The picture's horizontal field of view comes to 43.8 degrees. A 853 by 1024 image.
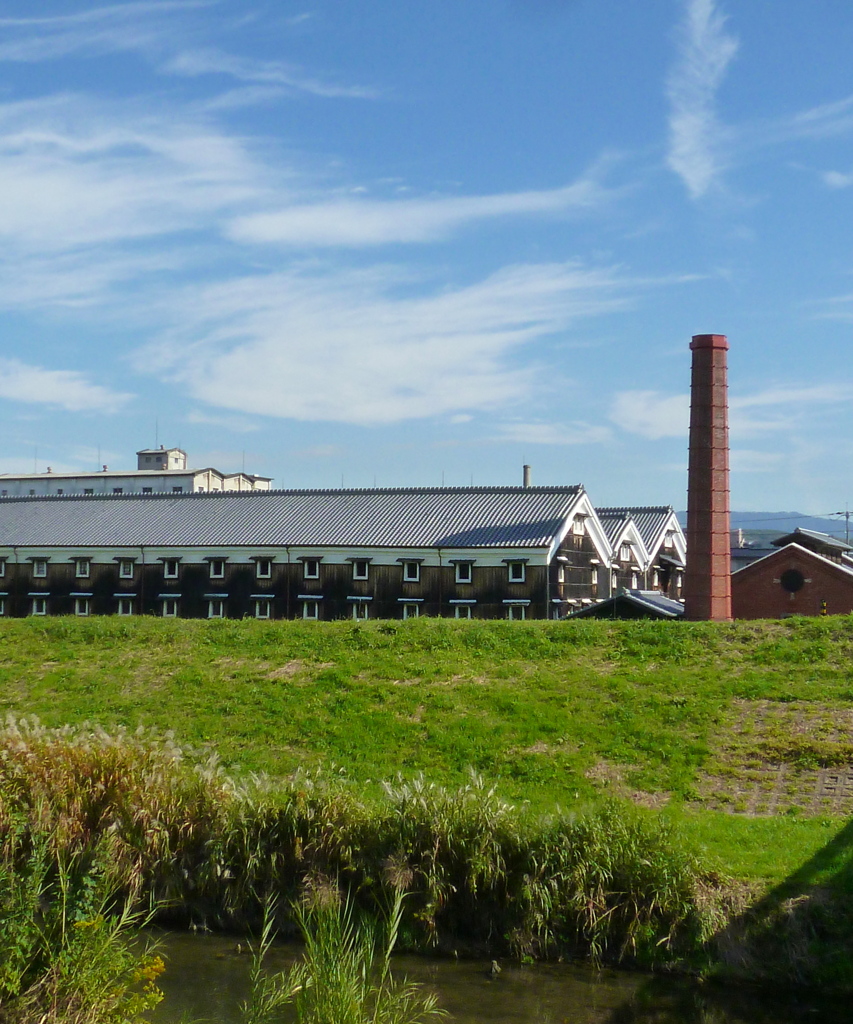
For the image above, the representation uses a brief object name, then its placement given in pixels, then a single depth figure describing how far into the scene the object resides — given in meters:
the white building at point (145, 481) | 95.75
